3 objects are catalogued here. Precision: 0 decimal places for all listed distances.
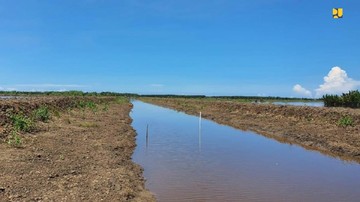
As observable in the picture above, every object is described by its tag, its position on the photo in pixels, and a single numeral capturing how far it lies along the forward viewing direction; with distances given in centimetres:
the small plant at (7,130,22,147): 1462
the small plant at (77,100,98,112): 4066
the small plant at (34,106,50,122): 2264
